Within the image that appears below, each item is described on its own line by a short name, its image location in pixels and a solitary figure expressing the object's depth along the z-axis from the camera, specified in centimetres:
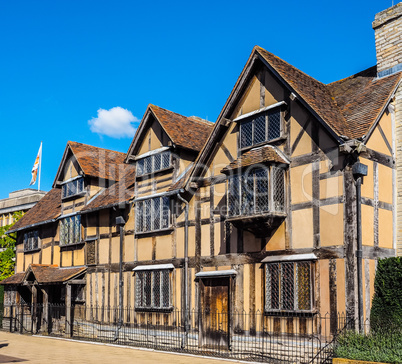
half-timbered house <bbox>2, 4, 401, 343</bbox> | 1477
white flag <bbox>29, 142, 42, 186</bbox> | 3966
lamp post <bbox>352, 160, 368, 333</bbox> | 1393
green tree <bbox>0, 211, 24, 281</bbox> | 3338
